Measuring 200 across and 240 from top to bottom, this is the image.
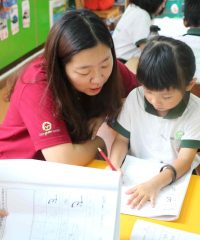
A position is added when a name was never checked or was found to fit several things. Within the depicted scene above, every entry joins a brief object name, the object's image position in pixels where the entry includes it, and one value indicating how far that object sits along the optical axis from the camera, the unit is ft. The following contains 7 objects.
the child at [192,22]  6.59
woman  3.15
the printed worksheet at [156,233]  2.50
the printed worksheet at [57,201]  2.30
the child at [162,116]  3.27
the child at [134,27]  7.62
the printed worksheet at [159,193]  2.75
